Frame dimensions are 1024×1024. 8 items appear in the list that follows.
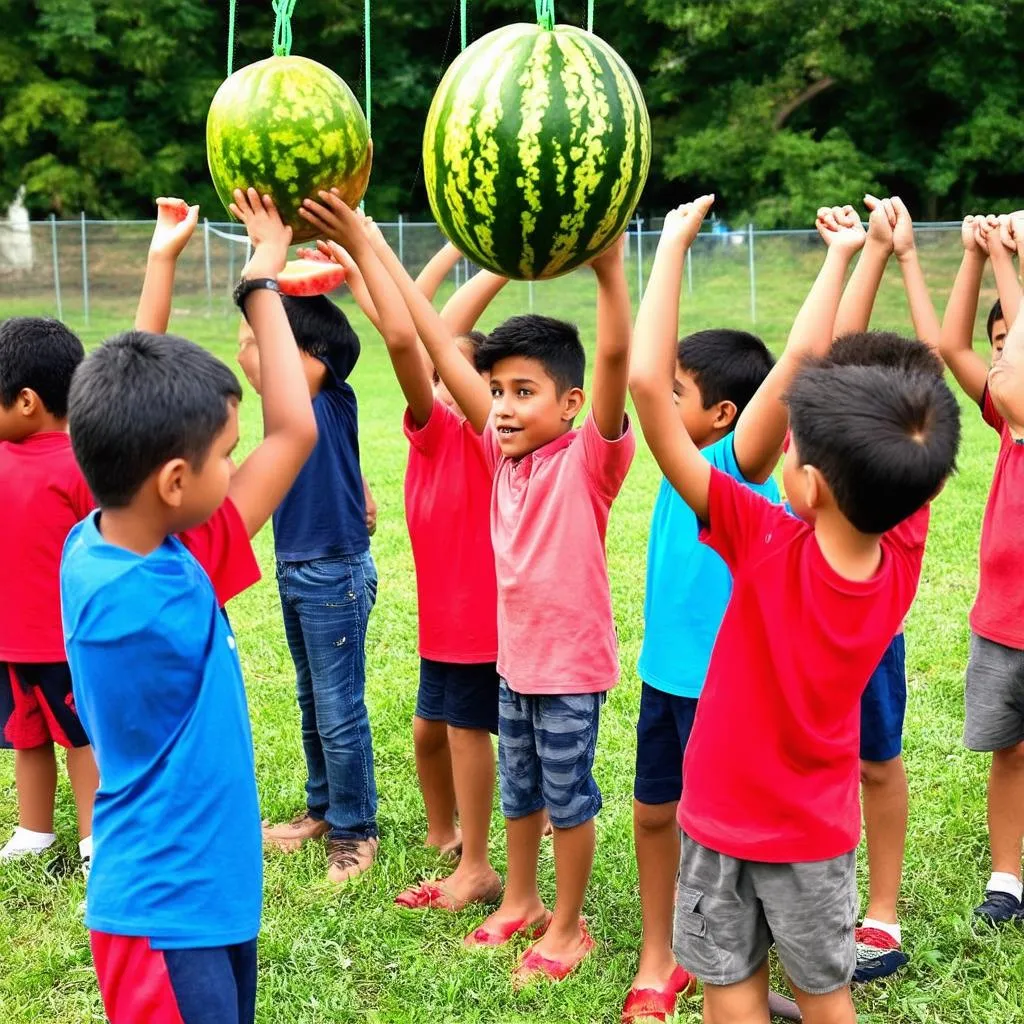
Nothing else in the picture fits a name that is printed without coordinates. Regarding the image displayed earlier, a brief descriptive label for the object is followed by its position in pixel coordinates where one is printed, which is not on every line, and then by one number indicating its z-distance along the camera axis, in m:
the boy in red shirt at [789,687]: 2.66
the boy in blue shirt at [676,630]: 3.52
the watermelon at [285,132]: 2.73
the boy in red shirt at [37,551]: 4.26
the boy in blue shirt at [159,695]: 2.40
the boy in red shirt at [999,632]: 3.96
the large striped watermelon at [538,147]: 2.37
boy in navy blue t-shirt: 4.40
